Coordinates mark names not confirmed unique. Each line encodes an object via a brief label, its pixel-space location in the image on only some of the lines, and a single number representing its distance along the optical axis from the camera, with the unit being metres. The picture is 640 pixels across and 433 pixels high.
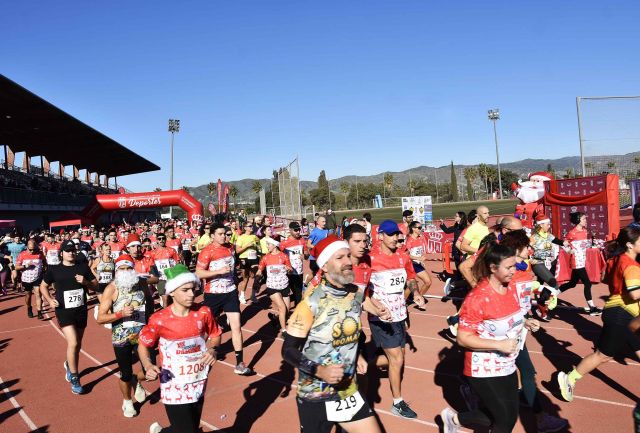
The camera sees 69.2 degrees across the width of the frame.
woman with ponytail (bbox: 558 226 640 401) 4.70
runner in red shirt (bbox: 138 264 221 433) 3.89
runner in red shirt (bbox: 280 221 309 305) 10.15
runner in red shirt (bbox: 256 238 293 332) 8.73
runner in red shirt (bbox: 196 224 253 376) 7.19
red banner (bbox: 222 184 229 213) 33.71
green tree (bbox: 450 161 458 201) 97.06
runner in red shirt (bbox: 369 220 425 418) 5.05
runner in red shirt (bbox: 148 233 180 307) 10.60
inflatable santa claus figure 16.05
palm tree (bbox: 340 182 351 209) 143.75
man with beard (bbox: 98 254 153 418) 5.57
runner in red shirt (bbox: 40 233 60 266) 14.06
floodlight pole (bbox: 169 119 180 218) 62.78
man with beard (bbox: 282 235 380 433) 3.31
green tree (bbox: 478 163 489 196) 126.55
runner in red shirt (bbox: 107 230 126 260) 12.77
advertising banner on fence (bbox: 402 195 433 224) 21.67
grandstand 32.44
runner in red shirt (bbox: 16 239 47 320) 12.14
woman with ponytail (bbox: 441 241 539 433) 3.62
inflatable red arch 31.09
